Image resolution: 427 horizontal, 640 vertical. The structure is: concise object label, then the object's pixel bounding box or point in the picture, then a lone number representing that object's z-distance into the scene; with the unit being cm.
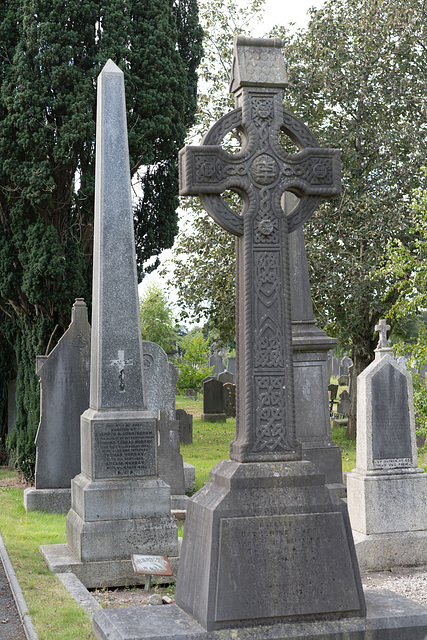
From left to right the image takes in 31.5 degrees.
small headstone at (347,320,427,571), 784
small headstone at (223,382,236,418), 2545
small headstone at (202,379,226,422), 2428
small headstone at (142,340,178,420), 1098
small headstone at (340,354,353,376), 3558
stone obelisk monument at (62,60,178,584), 711
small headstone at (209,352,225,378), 3666
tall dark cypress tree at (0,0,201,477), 1223
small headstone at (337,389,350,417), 2491
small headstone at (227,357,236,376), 3830
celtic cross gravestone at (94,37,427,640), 411
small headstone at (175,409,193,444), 1772
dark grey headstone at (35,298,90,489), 974
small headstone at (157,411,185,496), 1049
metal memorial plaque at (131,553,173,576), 629
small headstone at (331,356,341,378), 5812
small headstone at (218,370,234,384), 2866
